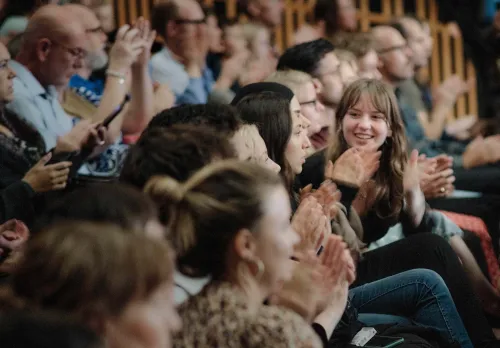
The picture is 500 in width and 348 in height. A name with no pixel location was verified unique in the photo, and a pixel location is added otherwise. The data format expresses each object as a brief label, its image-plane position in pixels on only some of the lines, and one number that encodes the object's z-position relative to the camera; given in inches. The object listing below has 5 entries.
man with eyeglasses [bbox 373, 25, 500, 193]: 331.0
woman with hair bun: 120.5
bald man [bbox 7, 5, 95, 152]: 239.9
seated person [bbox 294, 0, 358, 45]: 414.2
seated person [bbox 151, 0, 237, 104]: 321.0
